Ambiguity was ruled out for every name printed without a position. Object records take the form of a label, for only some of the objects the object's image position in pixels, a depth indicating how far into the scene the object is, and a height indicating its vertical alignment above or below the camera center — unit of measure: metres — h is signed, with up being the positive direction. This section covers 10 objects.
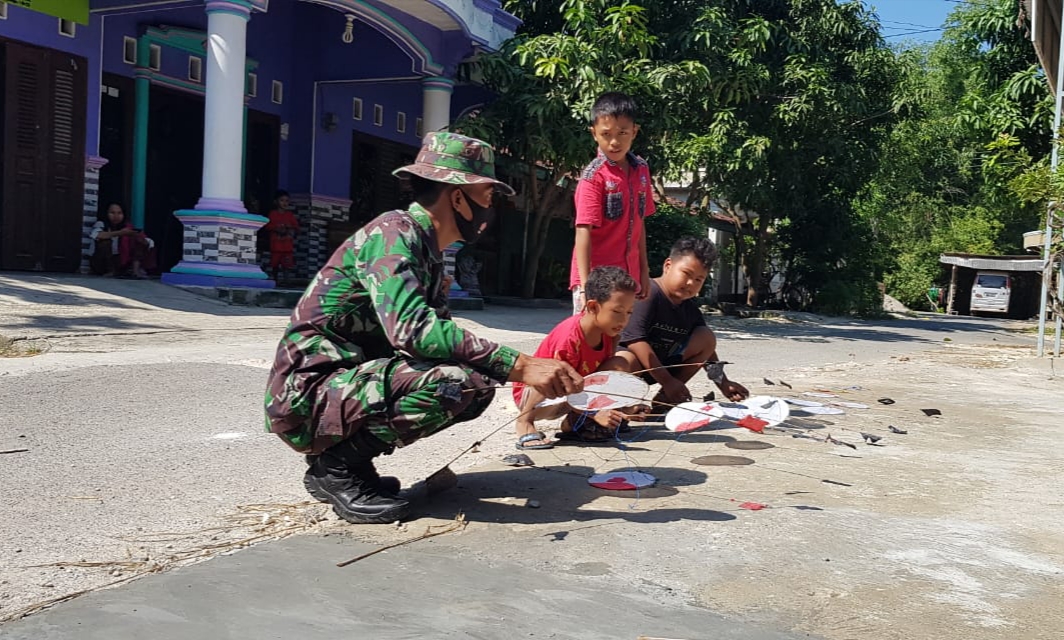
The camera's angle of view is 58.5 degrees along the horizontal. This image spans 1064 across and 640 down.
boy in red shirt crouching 4.07 -0.36
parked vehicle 36.59 -0.18
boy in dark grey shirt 4.78 -0.32
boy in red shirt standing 4.78 +0.34
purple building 9.86 +1.63
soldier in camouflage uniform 2.72 -0.30
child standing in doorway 12.71 +0.18
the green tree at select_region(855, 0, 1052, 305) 14.24 +2.95
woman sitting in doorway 10.52 -0.11
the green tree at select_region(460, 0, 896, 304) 11.62 +2.45
